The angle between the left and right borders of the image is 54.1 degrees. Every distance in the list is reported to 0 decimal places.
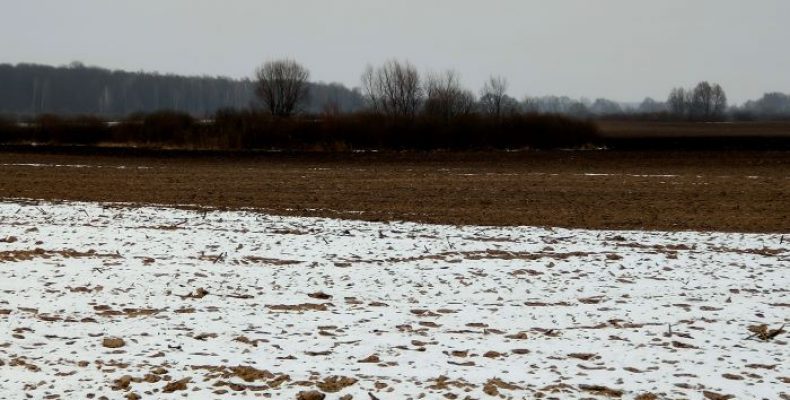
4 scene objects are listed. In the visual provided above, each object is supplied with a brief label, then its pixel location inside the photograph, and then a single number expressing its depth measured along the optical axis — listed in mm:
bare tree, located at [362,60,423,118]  78062
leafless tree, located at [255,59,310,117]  80438
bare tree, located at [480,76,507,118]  76188
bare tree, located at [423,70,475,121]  66500
